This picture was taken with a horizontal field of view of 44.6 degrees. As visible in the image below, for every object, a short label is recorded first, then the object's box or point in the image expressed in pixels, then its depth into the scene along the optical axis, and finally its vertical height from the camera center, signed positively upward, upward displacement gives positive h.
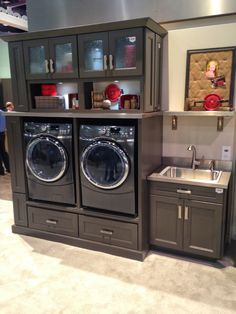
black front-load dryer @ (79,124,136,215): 2.73 -0.61
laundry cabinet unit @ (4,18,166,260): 2.70 -0.28
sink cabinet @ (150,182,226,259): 2.63 -1.08
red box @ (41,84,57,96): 3.39 +0.18
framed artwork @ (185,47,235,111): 2.86 +0.25
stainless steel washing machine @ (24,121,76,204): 3.02 -0.59
